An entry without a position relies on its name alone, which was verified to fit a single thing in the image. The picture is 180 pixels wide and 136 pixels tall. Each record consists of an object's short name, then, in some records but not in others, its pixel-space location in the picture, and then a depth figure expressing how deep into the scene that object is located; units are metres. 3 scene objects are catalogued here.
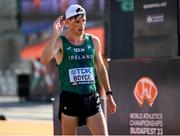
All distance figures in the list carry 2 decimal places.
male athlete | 13.87
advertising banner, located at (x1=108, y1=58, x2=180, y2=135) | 19.19
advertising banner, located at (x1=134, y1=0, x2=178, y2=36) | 20.16
